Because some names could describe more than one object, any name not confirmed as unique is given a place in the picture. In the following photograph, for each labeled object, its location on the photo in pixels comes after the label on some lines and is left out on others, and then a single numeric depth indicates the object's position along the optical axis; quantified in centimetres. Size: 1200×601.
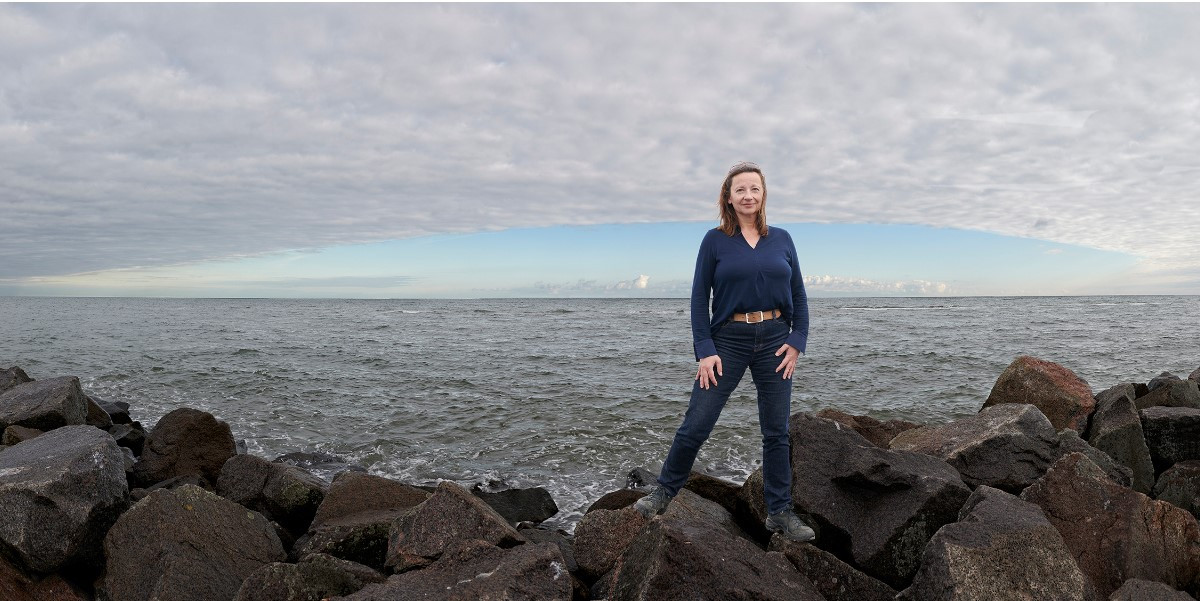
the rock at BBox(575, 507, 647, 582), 482
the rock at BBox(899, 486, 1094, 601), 369
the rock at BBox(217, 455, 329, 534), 670
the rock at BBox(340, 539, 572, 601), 391
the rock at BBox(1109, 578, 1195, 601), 391
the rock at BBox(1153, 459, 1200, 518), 604
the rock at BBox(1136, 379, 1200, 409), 923
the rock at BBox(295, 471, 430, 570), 544
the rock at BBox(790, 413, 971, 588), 480
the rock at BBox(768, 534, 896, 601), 425
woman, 463
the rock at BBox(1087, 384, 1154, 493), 734
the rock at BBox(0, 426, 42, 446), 774
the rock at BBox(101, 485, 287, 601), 466
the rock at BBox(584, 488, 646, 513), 641
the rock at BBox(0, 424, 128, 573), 496
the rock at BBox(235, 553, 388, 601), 421
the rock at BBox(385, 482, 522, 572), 464
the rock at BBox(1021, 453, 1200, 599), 449
